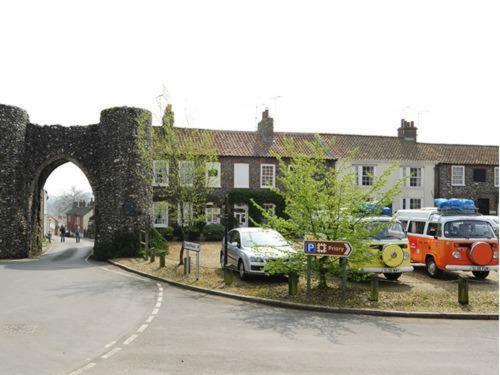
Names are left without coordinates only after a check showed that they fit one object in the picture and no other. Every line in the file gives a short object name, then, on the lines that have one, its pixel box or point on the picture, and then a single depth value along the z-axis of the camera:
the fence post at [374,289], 11.80
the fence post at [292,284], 12.51
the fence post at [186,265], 16.10
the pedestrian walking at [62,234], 45.05
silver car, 14.30
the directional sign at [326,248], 11.85
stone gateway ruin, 23.69
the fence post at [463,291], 11.45
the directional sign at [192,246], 15.09
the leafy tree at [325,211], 12.34
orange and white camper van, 14.46
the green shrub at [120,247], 23.05
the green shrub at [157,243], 22.58
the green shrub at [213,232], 32.22
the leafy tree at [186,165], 18.22
